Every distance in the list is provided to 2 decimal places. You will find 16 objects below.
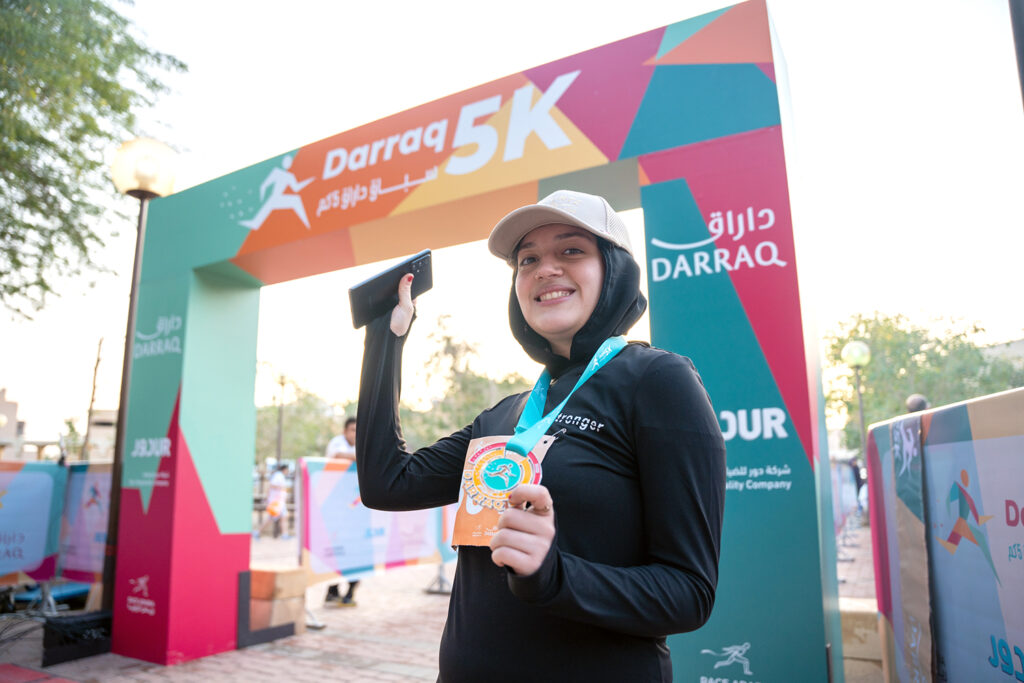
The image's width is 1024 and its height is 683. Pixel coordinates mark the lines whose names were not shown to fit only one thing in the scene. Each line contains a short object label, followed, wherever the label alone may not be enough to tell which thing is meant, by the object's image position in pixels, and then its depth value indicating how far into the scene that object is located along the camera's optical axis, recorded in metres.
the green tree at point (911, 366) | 19.34
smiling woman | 1.01
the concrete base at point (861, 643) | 4.41
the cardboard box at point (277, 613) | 5.63
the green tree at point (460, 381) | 29.50
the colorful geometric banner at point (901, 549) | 2.58
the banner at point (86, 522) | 5.95
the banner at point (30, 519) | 5.86
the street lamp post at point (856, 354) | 13.32
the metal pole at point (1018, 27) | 1.57
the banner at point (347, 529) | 6.48
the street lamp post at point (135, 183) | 5.54
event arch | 2.93
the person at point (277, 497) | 14.41
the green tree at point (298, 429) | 42.38
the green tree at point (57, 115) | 6.63
